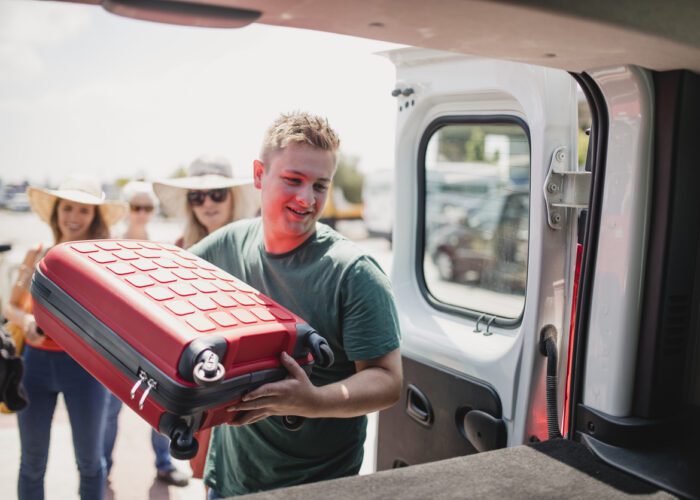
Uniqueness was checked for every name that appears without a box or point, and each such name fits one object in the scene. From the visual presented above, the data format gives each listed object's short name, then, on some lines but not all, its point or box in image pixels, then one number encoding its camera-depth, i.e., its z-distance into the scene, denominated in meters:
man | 1.90
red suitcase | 1.50
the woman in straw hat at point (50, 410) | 3.22
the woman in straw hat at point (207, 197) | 3.82
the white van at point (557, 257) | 1.20
